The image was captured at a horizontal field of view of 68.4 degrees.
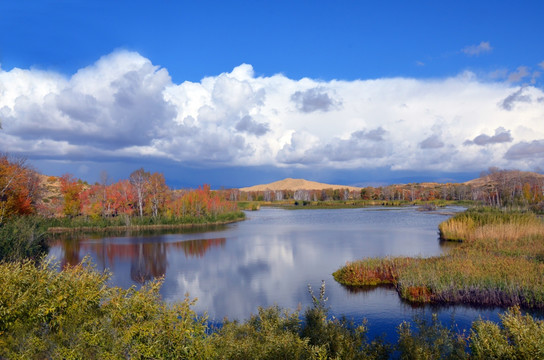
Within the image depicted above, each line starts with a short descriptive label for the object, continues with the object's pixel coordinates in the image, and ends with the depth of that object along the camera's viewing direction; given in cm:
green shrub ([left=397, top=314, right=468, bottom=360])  707
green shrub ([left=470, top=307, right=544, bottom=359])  602
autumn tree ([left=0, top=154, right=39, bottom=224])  3009
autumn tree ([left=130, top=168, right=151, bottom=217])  5354
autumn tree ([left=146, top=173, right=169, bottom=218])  5422
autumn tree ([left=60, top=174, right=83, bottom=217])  5178
